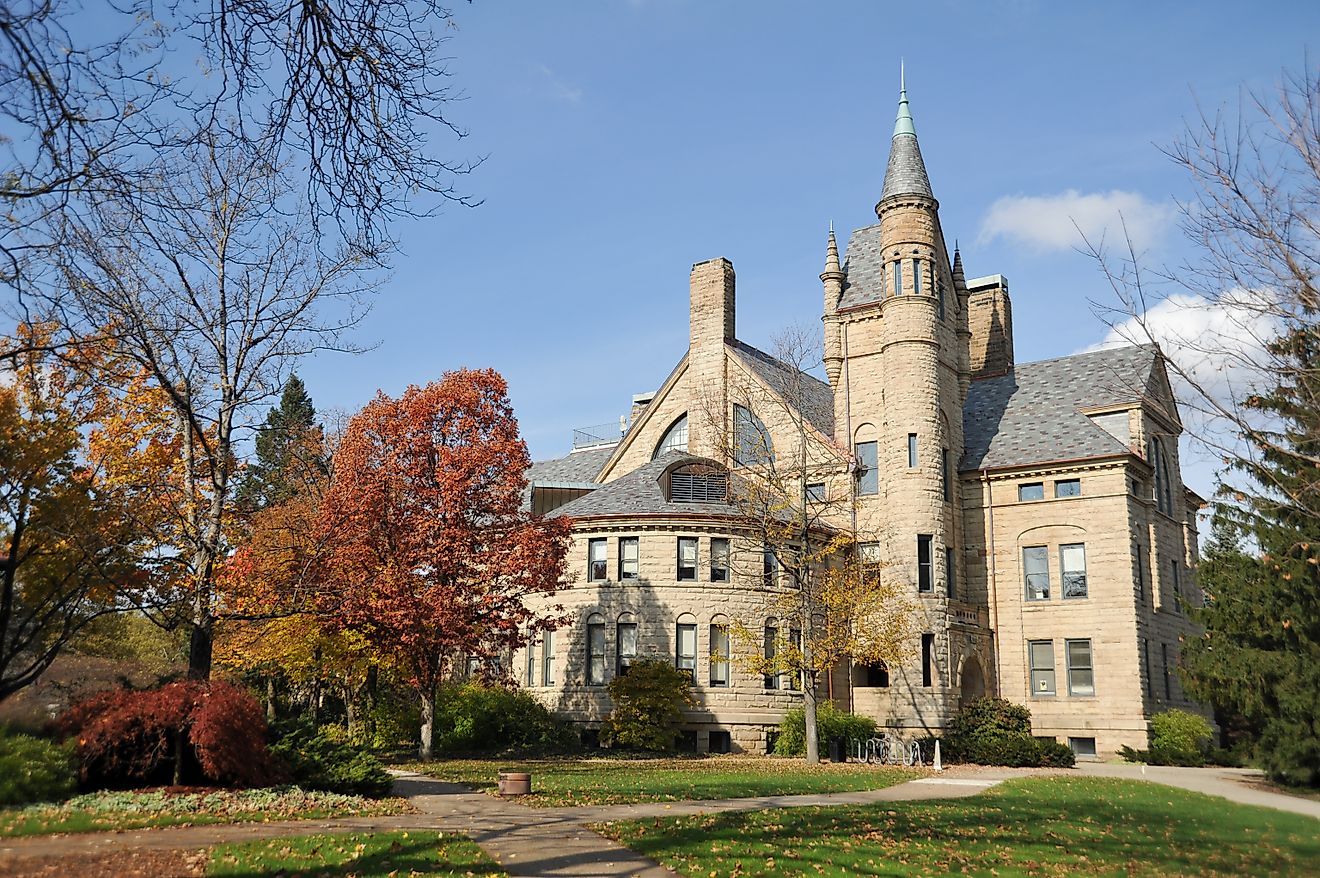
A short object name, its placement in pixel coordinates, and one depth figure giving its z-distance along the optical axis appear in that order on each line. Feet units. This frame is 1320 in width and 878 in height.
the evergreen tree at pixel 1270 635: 73.56
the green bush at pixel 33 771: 46.85
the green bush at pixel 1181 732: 109.29
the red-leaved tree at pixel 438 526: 87.81
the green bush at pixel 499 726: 108.06
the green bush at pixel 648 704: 105.50
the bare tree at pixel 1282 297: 36.45
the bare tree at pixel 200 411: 61.41
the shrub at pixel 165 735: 51.78
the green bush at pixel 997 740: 104.99
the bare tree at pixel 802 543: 103.14
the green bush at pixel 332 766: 57.16
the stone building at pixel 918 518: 114.73
